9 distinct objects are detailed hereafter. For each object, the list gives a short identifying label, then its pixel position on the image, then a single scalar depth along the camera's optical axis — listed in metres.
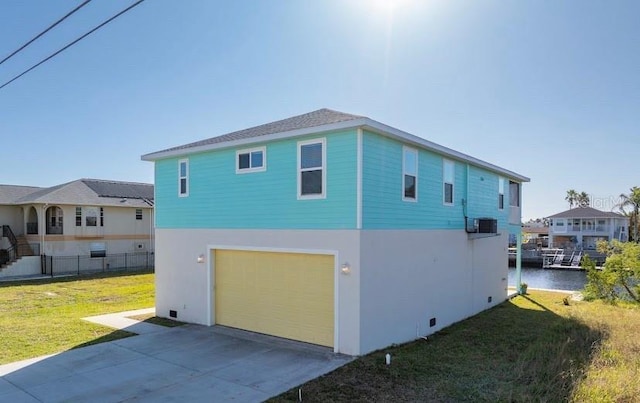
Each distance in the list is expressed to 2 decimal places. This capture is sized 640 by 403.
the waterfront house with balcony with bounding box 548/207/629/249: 49.34
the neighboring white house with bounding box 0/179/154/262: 24.53
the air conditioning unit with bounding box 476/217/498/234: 12.62
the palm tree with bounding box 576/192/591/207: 81.14
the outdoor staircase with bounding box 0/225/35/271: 23.84
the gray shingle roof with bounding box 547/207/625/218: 49.12
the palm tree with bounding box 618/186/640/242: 48.58
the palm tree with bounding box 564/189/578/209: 82.44
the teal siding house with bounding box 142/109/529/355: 8.34
